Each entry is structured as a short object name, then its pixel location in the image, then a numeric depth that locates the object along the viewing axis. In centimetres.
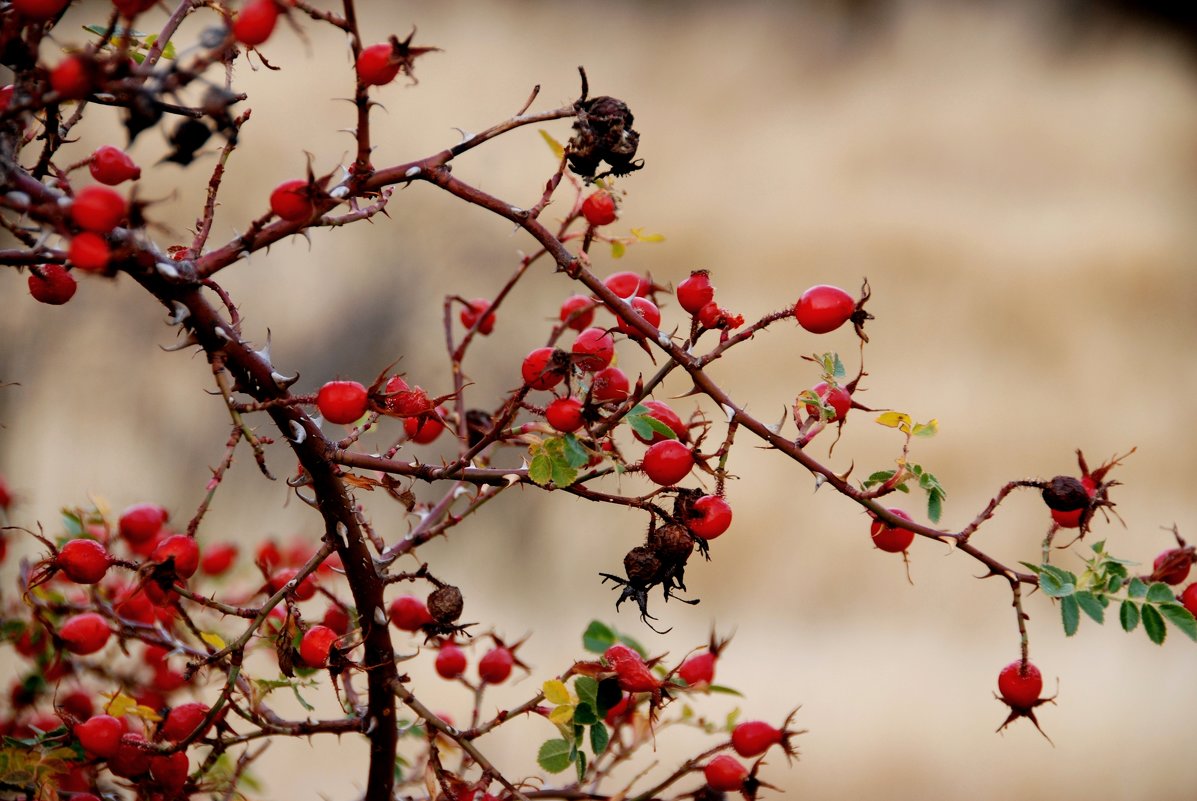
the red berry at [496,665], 276
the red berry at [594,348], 265
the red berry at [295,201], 260
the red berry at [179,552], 265
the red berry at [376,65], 260
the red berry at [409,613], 272
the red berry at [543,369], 264
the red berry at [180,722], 268
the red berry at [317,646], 265
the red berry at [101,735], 267
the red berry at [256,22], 258
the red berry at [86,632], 270
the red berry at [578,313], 271
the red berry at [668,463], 264
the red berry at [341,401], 263
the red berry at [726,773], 269
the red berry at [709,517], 263
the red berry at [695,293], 267
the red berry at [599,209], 269
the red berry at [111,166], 265
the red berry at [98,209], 257
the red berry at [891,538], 265
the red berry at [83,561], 266
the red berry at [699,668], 274
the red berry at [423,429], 268
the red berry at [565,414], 264
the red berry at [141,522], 273
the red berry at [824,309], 266
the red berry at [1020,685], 266
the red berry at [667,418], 265
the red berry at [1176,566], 266
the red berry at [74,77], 256
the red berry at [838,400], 266
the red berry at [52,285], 264
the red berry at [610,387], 265
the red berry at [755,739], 271
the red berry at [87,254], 257
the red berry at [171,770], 267
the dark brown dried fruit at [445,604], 266
